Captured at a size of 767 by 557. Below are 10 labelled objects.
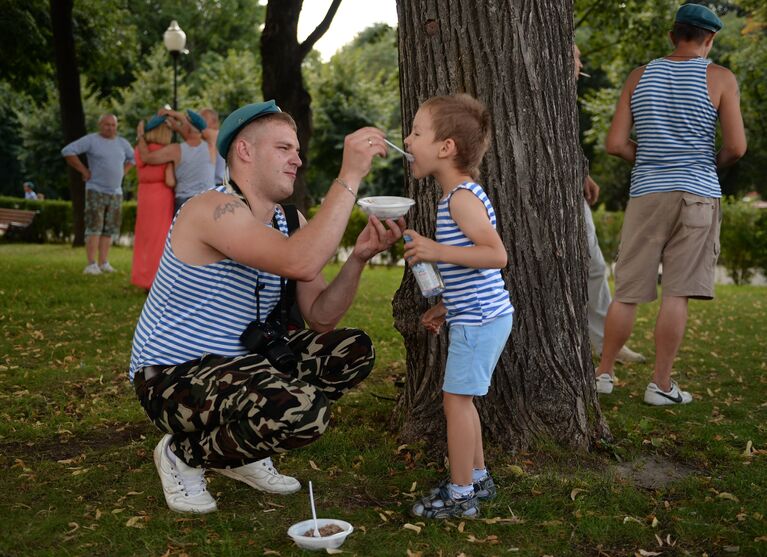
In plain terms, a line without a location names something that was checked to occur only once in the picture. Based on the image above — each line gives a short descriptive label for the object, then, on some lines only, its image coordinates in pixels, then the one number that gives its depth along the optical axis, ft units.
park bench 68.44
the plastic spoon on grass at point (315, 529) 9.77
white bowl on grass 9.58
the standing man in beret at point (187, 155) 28.22
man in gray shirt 37.19
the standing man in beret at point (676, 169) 15.61
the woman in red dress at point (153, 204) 28.50
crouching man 10.35
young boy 10.46
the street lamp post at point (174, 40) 60.85
